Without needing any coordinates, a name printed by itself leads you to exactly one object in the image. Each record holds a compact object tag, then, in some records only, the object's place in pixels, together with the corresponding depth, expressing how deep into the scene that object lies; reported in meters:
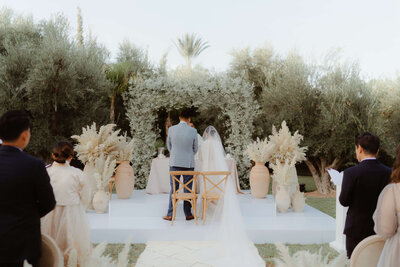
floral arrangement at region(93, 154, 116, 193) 6.46
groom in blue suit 5.87
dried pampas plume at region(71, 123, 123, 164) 6.68
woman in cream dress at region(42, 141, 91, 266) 3.43
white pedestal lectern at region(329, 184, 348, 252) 4.89
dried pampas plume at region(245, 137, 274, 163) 7.06
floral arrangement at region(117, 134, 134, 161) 6.90
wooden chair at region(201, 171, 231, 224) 5.62
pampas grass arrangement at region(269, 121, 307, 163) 6.99
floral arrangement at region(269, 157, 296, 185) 6.68
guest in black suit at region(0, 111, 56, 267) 1.80
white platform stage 5.43
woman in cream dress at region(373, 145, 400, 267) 1.73
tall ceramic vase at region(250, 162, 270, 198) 7.14
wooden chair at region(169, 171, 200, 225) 5.60
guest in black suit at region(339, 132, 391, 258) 2.74
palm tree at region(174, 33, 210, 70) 25.70
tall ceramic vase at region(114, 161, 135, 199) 6.83
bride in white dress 4.44
